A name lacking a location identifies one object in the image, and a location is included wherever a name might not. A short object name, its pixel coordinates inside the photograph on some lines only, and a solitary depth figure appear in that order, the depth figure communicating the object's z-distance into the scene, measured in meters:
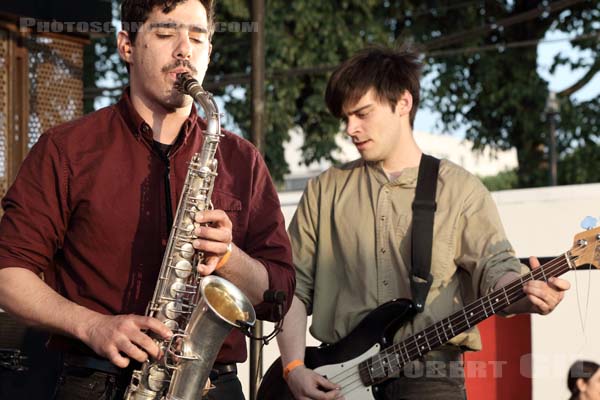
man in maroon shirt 2.33
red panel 4.34
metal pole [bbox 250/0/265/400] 5.57
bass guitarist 3.54
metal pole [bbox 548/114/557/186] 13.22
